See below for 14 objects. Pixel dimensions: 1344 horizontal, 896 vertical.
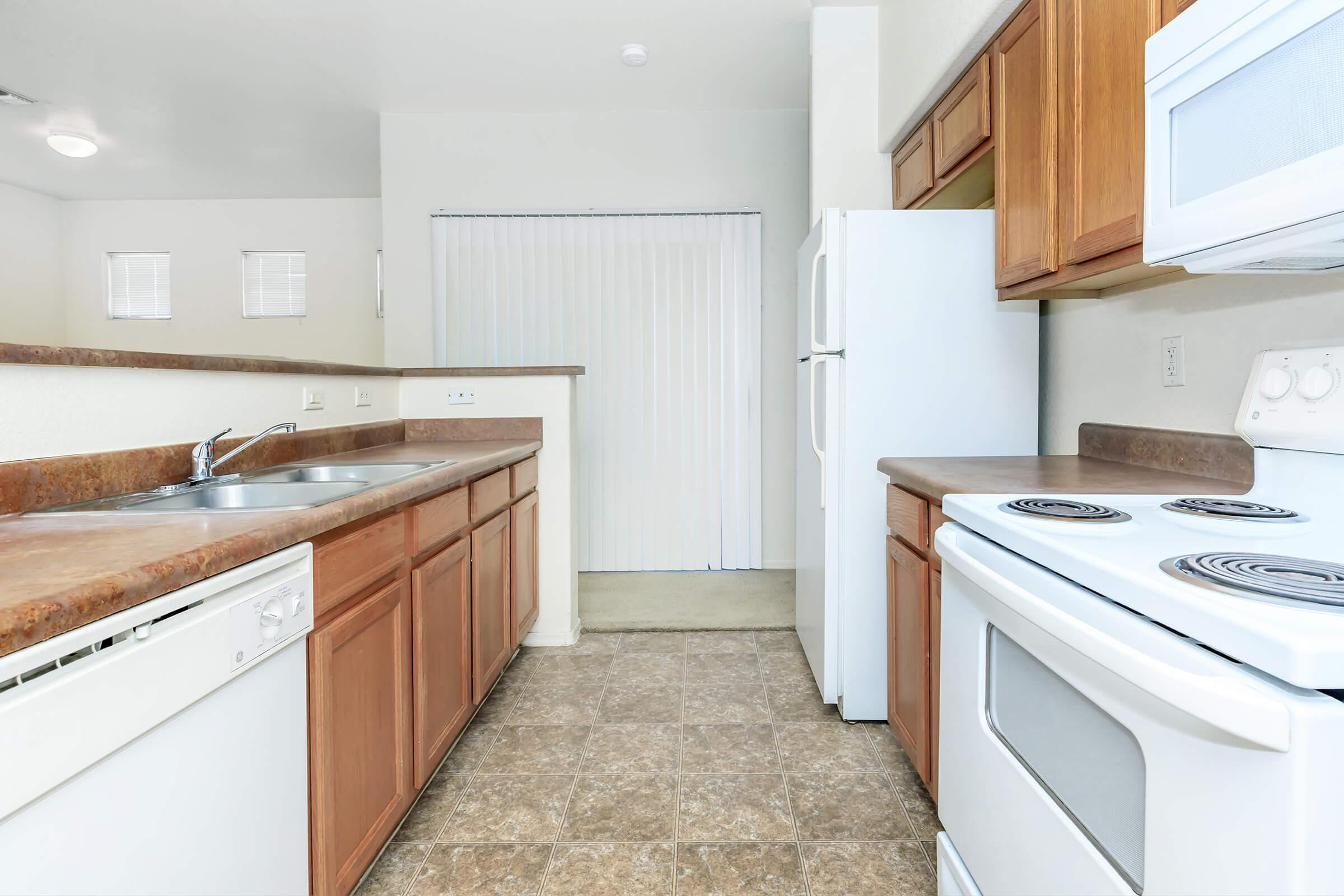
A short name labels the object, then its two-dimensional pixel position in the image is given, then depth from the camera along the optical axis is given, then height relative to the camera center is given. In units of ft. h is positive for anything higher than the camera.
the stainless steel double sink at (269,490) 4.56 -0.45
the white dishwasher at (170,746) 2.25 -1.24
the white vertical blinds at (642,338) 14.08 +1.81
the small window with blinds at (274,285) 19.21 +3.95
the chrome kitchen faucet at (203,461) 5.34 -0.23
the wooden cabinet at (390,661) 4.14 -1.70
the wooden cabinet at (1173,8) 4.10 +2.46
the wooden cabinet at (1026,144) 5.63 +2.40
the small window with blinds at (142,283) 19.13 +4.02
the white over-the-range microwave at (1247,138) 2.77 +1.27
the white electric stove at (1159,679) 1.93 -0.85
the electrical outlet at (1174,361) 5.63 +0.52
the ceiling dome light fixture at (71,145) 13.70 +5.61
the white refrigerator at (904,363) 7.18 +0.65
